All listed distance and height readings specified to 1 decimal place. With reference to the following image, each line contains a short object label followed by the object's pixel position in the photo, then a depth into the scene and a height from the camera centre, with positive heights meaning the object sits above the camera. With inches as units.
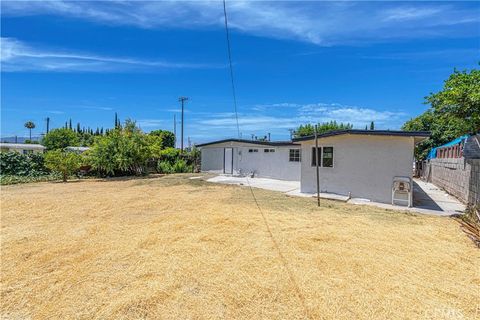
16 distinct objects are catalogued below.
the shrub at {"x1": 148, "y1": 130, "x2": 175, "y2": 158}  1393.9 +109.1
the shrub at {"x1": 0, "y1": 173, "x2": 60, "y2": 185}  553.9 -53.9
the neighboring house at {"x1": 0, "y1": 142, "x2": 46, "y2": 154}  1256.0 +38.5
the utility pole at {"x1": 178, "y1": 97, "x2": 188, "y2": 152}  1334.9 +297.7
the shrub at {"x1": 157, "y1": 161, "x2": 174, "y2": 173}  808.9 -33.6
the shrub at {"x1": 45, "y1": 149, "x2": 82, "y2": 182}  583.8 -15.2
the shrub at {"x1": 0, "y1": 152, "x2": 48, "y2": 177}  605.6 -22.2
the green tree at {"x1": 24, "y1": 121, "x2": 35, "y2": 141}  2578.7 +299.7
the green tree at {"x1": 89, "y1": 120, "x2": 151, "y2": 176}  649.6 +15.8
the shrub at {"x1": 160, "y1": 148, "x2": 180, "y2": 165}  853.2 +3.2
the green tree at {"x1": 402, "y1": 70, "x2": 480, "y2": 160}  258.5 +62.6
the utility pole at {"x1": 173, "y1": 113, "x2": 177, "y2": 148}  1479.8 +135.2
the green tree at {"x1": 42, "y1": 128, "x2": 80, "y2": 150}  1388.8 +90.8
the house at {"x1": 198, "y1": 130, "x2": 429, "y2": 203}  353.1 -3.7
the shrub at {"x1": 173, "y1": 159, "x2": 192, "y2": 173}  826.2 -33.4
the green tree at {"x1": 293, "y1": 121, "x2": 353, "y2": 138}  1412.4 +172.0
